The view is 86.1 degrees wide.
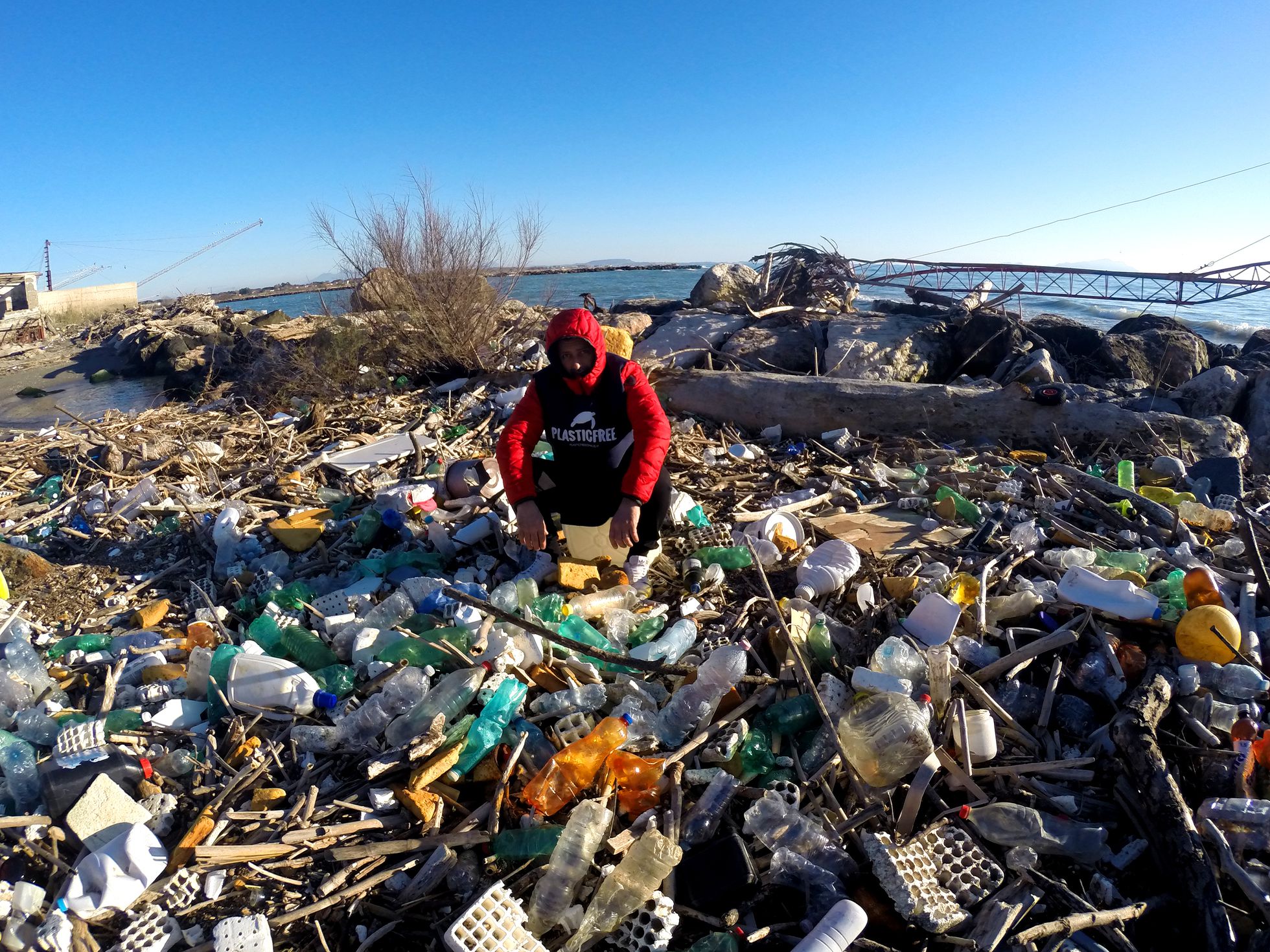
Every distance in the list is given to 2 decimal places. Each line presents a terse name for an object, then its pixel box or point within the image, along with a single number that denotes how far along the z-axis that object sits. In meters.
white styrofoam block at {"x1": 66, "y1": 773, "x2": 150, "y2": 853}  2.20
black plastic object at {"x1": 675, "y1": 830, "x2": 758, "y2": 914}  2.02
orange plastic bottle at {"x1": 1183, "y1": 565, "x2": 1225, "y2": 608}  2.99
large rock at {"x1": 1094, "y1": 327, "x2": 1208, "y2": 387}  8.82
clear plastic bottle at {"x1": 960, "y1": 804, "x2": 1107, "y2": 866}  2.18
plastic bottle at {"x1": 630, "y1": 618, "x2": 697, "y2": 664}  3.03
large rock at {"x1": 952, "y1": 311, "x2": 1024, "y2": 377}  8.39
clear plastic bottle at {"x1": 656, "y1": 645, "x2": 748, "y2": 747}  2.63
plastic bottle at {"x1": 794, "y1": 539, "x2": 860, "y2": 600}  3.40
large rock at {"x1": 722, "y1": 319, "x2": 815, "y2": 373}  8.38
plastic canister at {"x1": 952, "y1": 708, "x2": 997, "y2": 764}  2.44
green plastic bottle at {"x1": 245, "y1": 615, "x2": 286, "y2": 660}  3.18
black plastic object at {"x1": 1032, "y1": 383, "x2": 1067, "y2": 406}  6.04
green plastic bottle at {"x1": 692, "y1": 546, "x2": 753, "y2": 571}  3.72
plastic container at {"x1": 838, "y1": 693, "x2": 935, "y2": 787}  2.38
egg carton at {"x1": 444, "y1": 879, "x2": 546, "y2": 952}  1.85
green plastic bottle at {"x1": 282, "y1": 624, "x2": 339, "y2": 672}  3.07
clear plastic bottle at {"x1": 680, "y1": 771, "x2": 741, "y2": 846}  2.22
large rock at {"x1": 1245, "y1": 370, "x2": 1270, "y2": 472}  6.05
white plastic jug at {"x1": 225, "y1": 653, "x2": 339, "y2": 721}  2.70
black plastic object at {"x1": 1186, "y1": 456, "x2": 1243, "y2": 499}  4.67
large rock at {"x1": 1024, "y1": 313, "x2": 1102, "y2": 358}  9.41
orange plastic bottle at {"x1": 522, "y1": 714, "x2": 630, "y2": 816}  2.27
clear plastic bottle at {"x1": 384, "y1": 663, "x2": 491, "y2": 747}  2.55
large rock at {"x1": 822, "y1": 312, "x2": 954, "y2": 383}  7.97
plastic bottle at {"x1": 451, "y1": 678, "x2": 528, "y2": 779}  2.46
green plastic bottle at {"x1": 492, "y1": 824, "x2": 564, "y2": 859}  2.13
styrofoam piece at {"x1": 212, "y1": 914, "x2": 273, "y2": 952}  1.89
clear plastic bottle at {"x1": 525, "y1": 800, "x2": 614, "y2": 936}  2.01
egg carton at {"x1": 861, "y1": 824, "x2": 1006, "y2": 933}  1.95
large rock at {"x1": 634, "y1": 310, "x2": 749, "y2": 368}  8.27
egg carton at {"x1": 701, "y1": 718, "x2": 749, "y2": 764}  2.46
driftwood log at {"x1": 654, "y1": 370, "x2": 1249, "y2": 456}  5.81
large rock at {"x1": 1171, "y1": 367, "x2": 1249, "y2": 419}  6.79
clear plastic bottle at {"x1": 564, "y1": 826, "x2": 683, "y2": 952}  1.95
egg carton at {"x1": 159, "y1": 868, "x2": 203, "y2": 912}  2.03
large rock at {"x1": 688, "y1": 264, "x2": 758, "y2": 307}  11.02
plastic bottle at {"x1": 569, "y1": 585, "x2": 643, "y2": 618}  3.40
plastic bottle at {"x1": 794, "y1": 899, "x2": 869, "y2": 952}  1.82
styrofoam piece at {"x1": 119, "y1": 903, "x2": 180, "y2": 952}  1.91
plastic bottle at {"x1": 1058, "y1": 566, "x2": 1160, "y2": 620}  2.93
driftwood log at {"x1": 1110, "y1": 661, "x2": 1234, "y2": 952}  1.90
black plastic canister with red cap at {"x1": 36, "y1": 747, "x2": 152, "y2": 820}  2.28
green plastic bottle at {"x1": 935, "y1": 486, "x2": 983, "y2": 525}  4.38
